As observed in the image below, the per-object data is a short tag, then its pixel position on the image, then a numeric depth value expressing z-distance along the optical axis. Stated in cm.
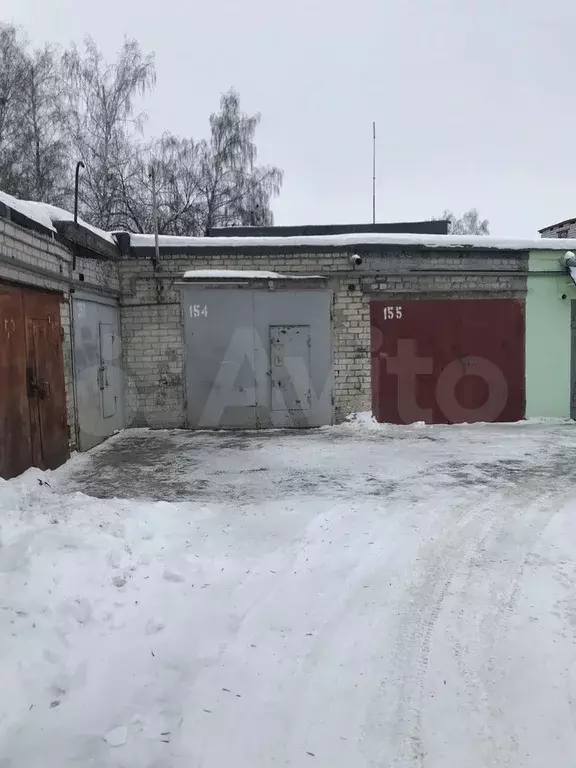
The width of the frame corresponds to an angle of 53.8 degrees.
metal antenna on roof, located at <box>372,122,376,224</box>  1423
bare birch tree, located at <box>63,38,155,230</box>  1820
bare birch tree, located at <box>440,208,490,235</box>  4525
